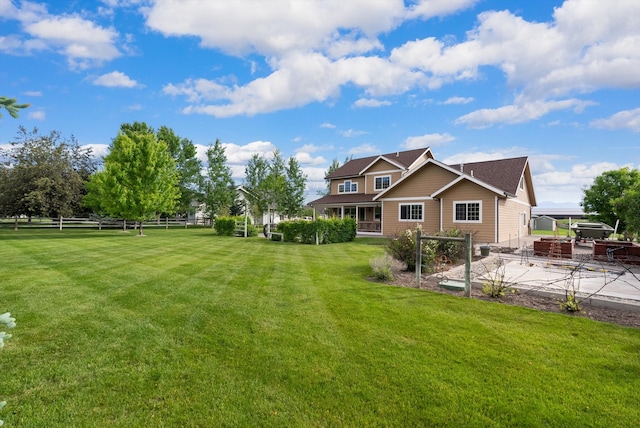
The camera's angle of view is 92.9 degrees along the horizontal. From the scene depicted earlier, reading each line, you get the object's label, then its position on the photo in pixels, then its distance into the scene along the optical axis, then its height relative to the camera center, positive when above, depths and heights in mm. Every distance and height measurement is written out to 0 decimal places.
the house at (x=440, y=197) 18375 +1410
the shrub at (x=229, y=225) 24266 -549
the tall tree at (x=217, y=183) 41000 +4965
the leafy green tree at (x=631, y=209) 11247 +266
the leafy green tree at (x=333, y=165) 52656 +9145
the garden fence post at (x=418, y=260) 7630 -1074
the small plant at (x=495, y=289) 6651 -1601
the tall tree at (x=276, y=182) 39772 +4832
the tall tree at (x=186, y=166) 39688 +7132
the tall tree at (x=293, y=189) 41281 +3981
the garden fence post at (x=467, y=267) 6744 -1128
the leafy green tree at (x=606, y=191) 27234 +2349
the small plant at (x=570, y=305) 5688 -1672
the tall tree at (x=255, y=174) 43625 +6692
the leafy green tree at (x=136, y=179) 22188 +2965
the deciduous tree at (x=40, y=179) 27047 +3784
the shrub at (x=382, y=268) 8328 -1422
